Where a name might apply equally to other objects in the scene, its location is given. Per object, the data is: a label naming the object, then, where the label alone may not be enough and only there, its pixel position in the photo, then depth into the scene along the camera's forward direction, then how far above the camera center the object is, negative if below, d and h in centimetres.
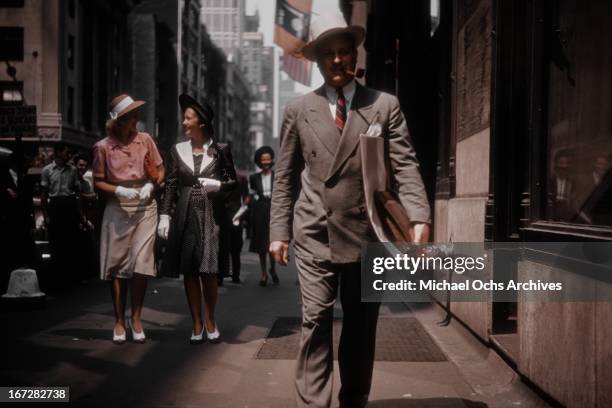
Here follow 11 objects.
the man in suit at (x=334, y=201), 412 -9
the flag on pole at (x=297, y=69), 2275 +317
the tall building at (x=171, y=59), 6938 +1181
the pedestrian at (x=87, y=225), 1192 -65
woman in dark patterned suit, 709 -26
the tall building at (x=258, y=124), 18411 +1331
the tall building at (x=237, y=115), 11956 +1057
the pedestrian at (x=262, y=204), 1221 -32
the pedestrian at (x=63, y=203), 1146 -31
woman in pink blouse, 706 -21
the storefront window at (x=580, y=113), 425 +41
